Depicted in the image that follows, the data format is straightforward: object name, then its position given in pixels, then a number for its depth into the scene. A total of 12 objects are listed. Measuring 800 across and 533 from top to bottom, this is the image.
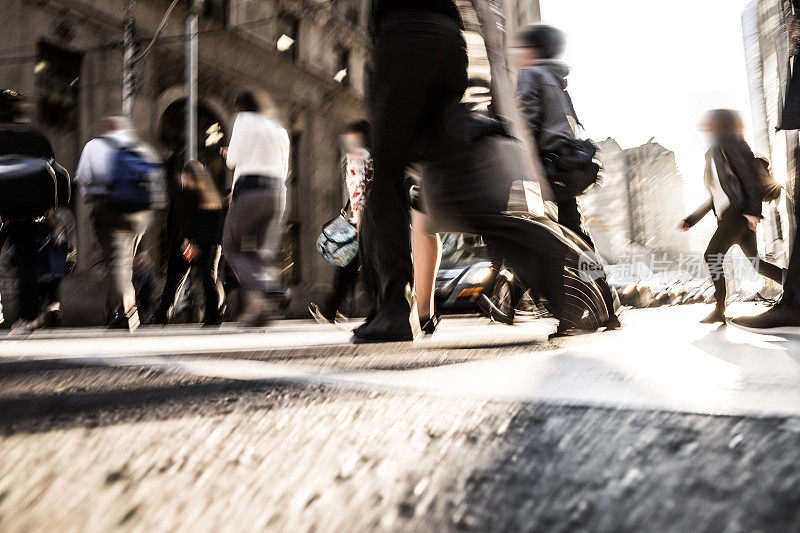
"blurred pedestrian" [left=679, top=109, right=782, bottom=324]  4.80
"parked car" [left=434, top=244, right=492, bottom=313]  8.47
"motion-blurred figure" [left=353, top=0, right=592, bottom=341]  2.36
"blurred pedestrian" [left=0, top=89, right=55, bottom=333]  4.54
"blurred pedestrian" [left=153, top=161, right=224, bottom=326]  5.82
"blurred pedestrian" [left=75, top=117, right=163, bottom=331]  4.55
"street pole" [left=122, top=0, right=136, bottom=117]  11.74
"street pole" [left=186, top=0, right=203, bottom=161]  11.97
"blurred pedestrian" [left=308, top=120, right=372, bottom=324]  4.73
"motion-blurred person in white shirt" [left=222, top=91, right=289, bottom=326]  4.50
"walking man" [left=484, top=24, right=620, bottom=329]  3.72
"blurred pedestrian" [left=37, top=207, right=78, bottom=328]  5.37
